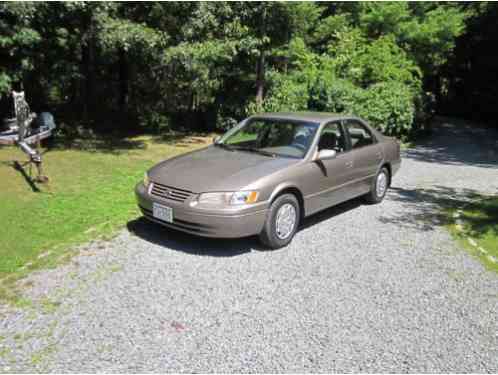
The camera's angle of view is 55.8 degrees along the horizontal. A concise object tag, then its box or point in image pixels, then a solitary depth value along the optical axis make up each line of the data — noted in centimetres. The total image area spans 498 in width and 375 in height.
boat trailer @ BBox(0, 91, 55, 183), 805
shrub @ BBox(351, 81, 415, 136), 1506
